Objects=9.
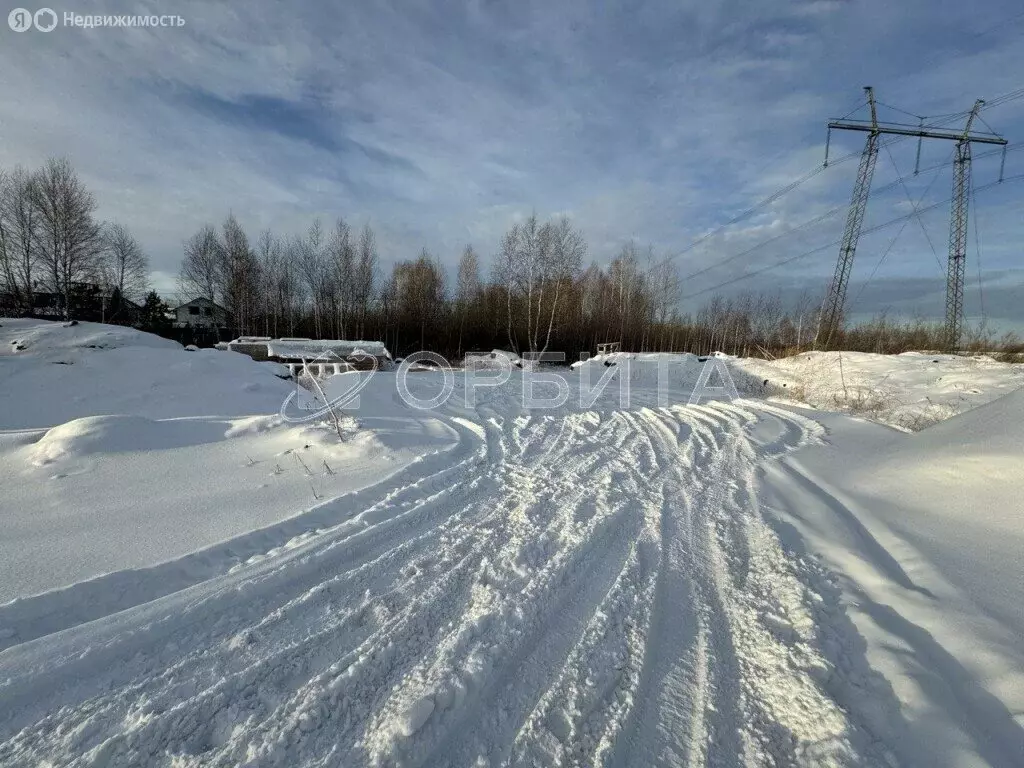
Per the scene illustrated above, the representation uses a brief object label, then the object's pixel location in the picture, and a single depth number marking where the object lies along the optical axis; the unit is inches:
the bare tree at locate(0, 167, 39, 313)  794.8
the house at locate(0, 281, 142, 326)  847.7
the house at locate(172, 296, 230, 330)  1146.0
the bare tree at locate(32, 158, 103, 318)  796.0
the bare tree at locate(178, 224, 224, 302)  1138.7
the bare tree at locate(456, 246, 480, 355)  1314.0
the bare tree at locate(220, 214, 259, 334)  1114.7
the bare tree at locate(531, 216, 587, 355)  1035.9
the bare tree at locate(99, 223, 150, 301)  1107.9
